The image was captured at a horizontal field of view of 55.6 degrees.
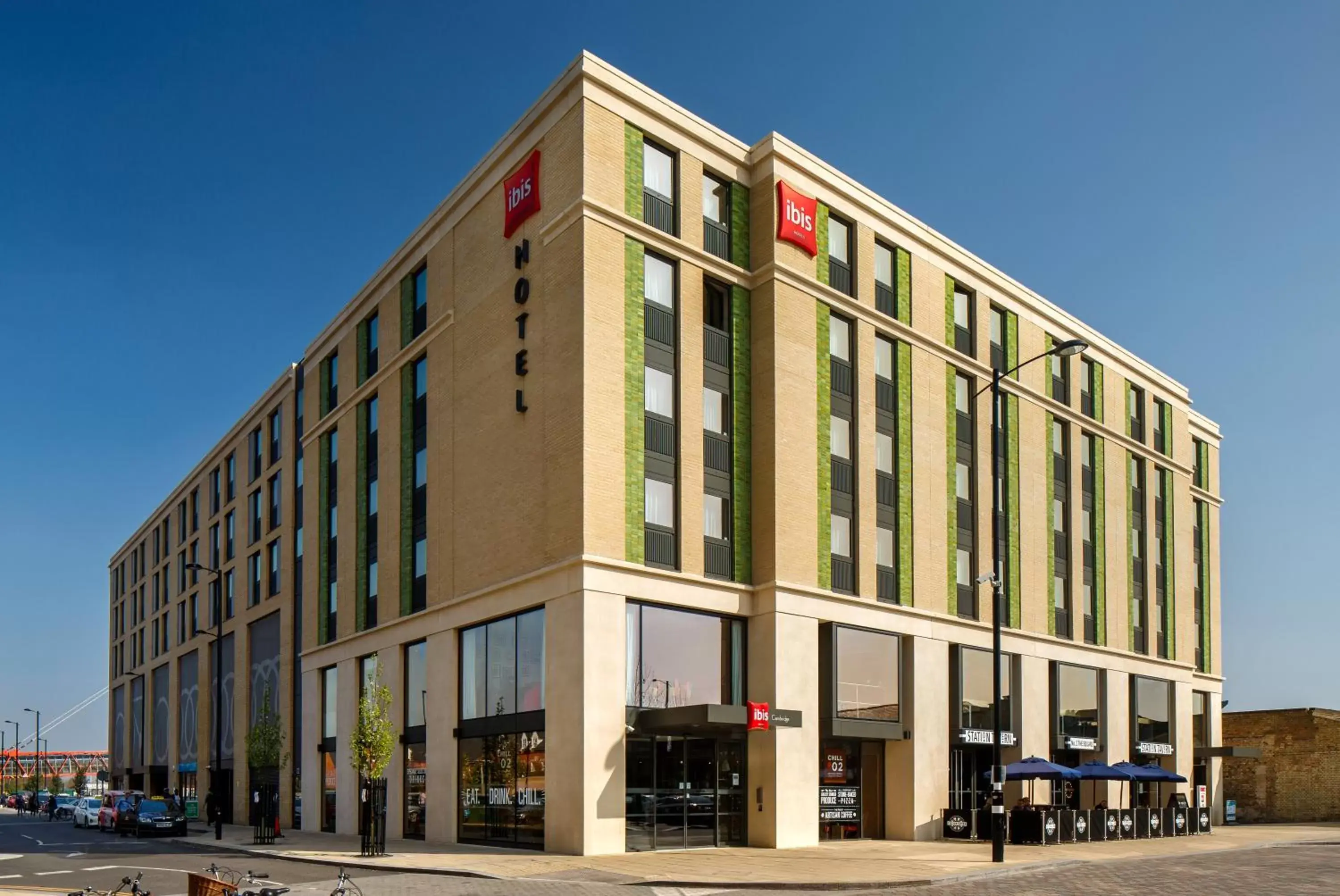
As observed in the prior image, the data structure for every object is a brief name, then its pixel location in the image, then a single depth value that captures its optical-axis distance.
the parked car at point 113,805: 52.16
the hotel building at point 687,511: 35.09
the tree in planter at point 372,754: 35.19
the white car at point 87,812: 63.47
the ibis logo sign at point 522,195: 37.69
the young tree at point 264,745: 51.91
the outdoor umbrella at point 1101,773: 43.22
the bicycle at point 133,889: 16.19
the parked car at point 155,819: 49.19
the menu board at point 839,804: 39.59
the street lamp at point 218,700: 47.34
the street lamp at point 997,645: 29.73
